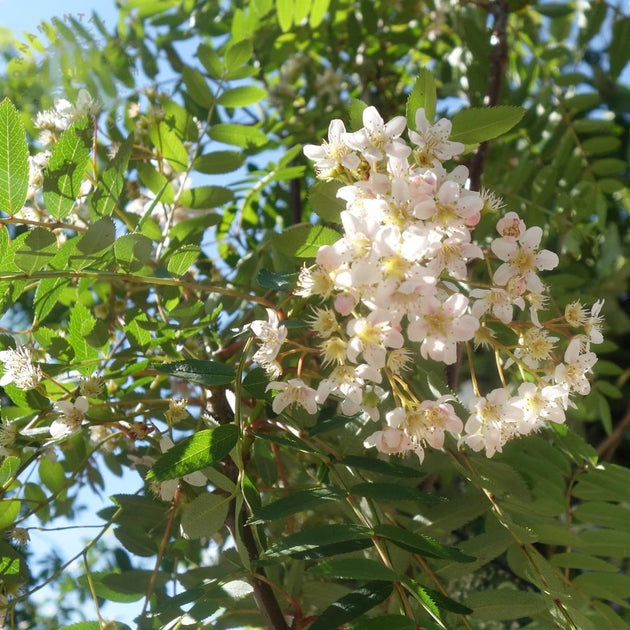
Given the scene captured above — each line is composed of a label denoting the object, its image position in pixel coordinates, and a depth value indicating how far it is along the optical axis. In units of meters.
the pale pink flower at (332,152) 0.22
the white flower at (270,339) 0.20
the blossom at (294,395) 0.21
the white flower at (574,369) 0.21
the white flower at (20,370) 0.24
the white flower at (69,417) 0.23
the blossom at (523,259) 0.21
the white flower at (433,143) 0.21
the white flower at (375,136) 0.21
